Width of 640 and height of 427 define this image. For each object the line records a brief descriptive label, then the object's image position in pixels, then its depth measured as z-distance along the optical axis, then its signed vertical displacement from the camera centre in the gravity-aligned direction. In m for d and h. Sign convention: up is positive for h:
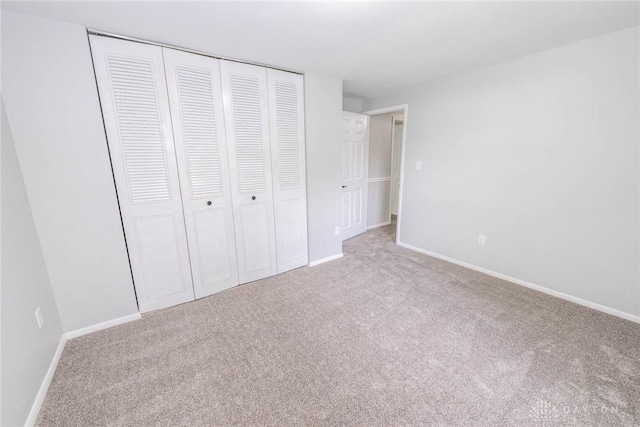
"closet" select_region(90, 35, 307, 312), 1.95 -0.03
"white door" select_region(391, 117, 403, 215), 5.37 +0.02
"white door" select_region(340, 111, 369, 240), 3.87 -0.23
